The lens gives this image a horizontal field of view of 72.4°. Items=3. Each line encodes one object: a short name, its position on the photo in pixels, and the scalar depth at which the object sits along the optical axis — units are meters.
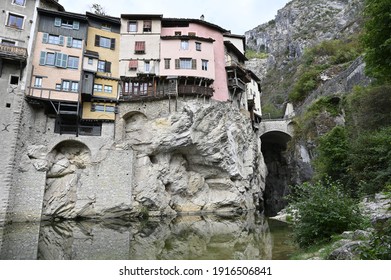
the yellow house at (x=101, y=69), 26.28
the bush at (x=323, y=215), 7.39
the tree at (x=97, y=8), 36.91
